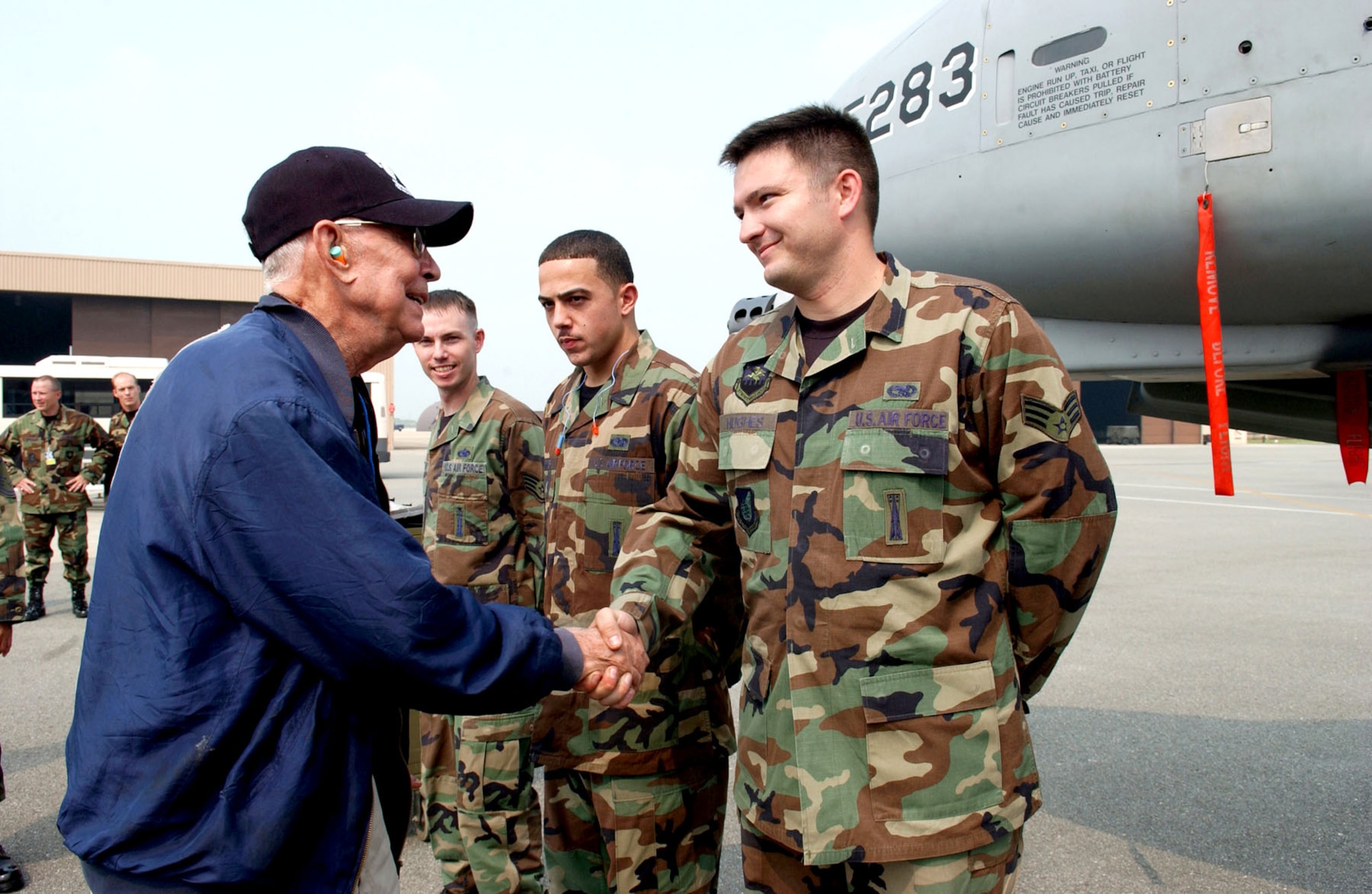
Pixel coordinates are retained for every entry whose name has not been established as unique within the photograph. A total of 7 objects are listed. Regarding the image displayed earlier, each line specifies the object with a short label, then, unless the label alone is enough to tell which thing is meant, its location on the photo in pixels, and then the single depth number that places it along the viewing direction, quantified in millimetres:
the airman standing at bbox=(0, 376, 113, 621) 8227
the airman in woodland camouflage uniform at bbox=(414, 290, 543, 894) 3037
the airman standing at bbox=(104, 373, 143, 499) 9000
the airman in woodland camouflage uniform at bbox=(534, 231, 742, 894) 2510
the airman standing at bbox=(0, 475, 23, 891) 3680
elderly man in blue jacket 1241
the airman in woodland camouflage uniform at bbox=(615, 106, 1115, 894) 1730
